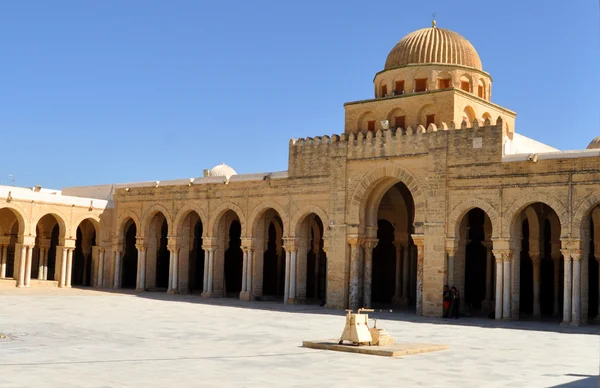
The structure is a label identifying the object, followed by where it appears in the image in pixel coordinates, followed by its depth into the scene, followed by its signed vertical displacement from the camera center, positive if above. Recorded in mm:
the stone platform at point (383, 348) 11844 -1461
